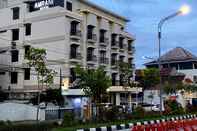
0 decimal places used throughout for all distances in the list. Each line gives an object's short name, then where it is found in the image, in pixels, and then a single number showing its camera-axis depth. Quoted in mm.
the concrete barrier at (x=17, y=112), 34875
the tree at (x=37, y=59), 35969
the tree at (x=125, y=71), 49000
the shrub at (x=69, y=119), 24477
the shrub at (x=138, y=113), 30867
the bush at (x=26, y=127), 17670
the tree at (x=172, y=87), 60594
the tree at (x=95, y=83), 33344
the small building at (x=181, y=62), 77500
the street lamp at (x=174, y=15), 28562
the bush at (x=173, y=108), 36031
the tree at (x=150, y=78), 60156
